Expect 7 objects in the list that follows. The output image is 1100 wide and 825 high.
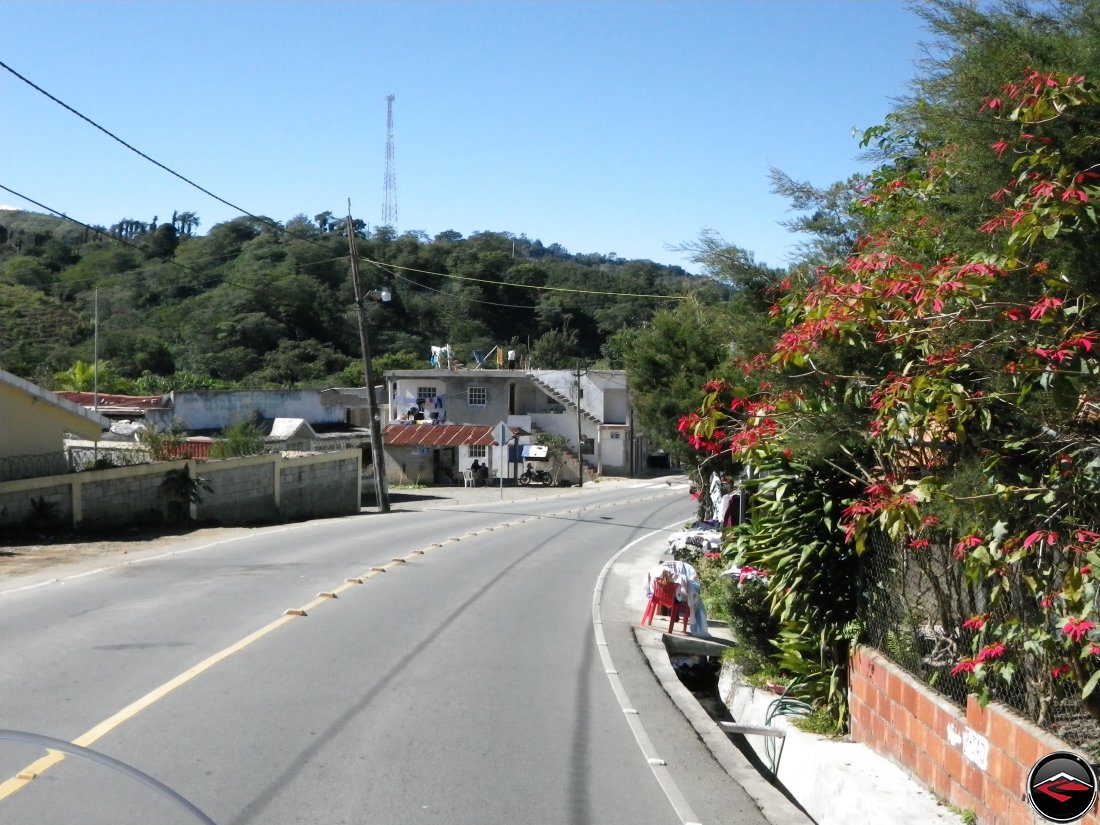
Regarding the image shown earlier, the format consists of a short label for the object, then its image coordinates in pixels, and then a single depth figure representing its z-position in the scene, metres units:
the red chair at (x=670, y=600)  14.36
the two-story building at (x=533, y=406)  63.84
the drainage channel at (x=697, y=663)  14.03
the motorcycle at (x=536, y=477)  59.39
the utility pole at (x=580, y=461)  57.84
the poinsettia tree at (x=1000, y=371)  5.77
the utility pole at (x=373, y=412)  35.19
